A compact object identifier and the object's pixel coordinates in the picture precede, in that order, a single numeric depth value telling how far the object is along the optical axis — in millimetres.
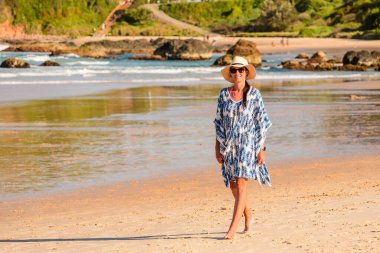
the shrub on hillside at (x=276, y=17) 115562
